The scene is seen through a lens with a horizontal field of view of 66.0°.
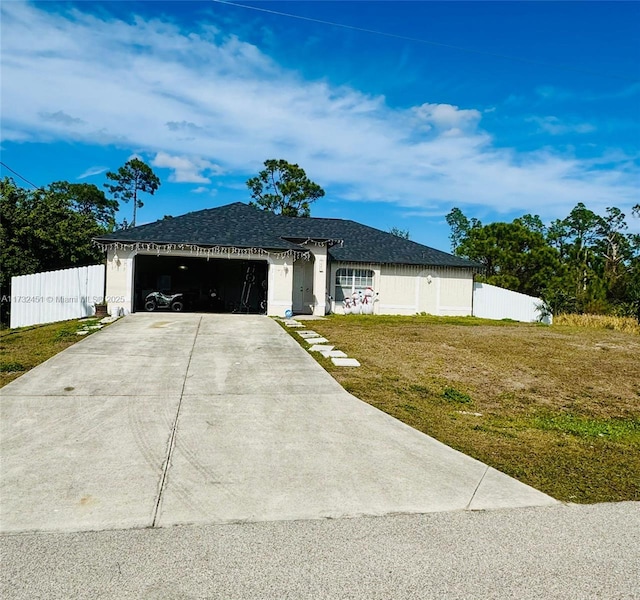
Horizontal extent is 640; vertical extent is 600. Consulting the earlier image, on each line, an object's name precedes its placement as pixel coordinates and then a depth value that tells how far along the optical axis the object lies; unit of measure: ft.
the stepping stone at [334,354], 30.86
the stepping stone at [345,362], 28.52
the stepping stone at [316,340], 36.60
